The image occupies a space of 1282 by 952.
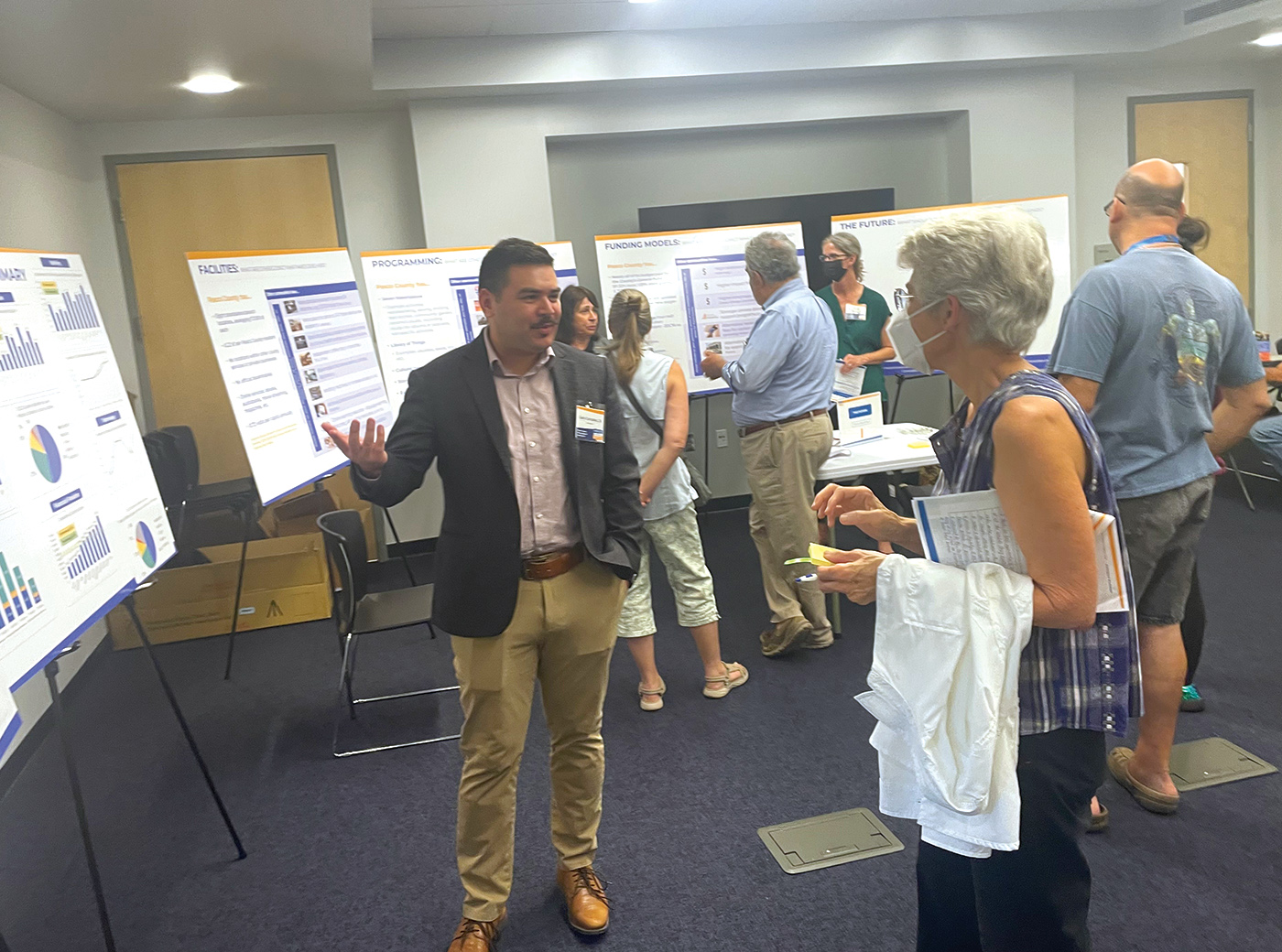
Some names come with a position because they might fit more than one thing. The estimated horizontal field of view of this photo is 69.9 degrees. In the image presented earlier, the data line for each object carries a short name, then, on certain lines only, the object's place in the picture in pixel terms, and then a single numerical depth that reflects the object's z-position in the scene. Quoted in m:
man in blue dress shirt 3.53
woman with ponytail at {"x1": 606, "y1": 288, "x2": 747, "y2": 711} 3.18
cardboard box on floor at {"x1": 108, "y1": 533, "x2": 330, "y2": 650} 4.49
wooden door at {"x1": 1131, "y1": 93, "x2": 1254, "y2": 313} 6.44
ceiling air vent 5.24
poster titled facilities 3.25
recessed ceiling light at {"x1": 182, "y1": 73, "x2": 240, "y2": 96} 4.32
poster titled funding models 5.51
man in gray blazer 1.95
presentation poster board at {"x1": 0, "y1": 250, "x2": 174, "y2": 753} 1.65
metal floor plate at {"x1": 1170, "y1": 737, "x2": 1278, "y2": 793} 2.57
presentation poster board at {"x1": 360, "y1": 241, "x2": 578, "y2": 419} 4.45
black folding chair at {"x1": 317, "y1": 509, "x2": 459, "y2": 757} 3.23
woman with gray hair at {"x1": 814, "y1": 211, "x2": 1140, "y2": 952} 1.23
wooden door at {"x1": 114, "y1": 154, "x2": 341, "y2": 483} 5.23
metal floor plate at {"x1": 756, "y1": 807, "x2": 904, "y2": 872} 2.33
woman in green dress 4.70
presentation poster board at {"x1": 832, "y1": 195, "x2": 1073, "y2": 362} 5.62
